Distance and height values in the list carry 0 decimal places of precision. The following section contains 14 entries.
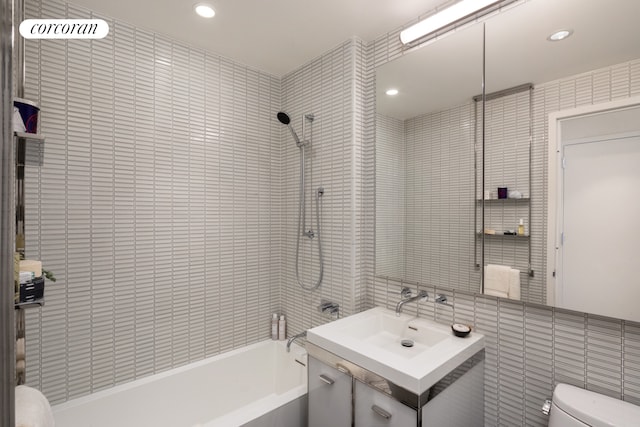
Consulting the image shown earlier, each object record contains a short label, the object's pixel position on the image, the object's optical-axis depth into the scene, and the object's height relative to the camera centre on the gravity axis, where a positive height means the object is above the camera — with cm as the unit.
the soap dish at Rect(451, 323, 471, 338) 142 -55
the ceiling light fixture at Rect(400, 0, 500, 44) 140 +93
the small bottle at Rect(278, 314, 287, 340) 232 -88
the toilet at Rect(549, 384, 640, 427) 102 -68
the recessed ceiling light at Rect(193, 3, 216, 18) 158 +106
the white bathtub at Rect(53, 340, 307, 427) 154 -105
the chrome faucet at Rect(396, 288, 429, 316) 161 -46
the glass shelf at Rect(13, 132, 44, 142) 92 +23
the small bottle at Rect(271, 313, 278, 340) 233 -88
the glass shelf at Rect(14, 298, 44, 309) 89 -27
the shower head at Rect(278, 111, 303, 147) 207 +64
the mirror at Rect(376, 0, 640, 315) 114 +45
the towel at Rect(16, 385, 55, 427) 80 -55
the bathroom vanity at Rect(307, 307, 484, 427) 114 -68
